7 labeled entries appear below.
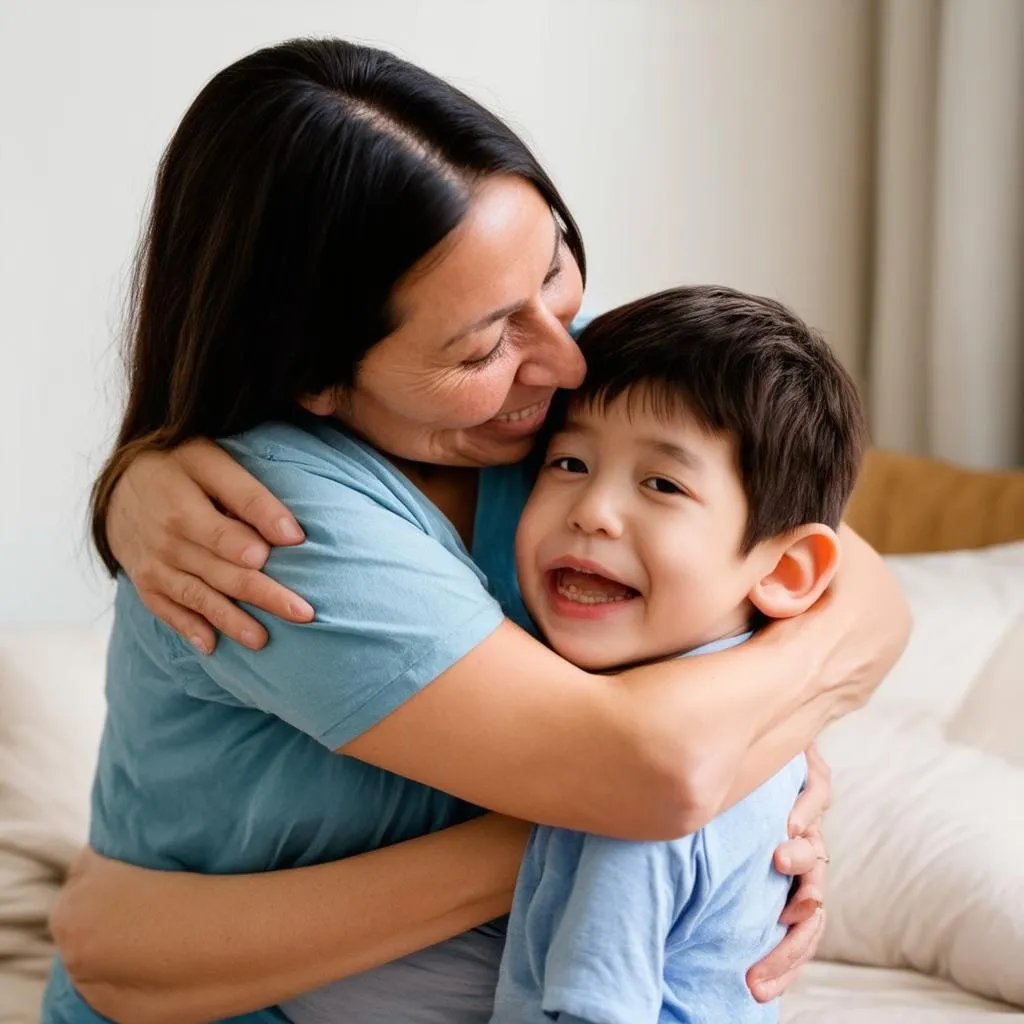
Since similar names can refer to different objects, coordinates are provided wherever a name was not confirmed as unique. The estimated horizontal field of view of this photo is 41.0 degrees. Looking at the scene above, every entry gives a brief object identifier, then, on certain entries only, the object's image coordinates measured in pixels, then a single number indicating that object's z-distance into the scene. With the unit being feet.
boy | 3.81
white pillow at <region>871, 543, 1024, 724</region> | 6.97
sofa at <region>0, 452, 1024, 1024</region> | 5.29
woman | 3.58
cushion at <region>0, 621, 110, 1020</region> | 5.66
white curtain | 9.25
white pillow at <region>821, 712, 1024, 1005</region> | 5.23
